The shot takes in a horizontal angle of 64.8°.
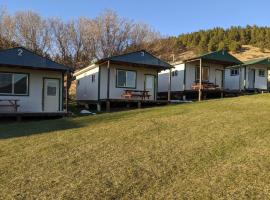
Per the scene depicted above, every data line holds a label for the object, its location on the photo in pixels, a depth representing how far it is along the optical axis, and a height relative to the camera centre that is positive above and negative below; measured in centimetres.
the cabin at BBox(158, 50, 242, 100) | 1458 +158
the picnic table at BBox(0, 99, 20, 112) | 1002 -44
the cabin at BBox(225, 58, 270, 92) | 1656 +171
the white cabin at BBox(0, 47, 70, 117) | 1010 +49
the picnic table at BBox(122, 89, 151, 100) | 1234 +11
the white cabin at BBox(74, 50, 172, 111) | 1221 +102
